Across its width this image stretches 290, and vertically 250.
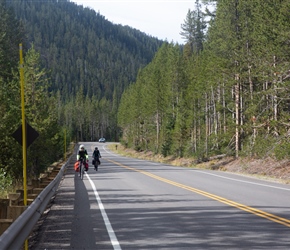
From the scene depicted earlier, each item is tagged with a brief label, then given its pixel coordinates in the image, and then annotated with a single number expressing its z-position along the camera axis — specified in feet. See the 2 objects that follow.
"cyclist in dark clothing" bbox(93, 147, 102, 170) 104.56
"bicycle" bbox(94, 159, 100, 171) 105.50
